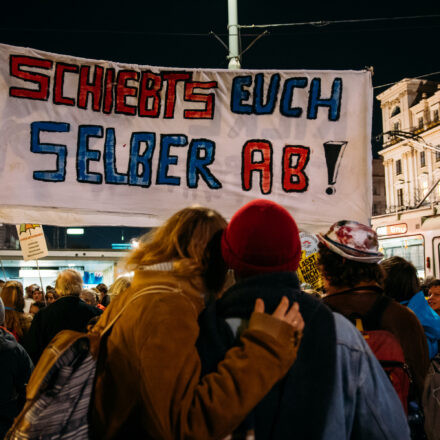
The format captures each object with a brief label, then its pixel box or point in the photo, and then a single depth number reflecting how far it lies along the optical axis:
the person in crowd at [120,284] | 5.36
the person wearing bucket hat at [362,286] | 2.48
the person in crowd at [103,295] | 10.22
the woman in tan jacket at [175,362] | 1.36
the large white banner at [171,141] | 3.64
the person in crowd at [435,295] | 5.27
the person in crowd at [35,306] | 9.21
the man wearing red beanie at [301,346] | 1.44
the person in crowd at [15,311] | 5.28
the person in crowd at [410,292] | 3.37
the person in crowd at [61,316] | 4.80
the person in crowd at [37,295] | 11.22
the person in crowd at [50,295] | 11.77
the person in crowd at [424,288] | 8.15
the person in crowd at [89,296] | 6.89
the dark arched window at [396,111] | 68.10
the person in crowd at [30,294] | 11.66
